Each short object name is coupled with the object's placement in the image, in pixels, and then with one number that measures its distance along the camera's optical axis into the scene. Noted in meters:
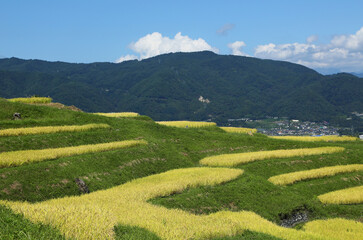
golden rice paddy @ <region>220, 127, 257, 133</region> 64.00
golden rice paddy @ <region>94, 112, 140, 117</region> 59.01
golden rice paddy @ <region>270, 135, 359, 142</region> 59.11
